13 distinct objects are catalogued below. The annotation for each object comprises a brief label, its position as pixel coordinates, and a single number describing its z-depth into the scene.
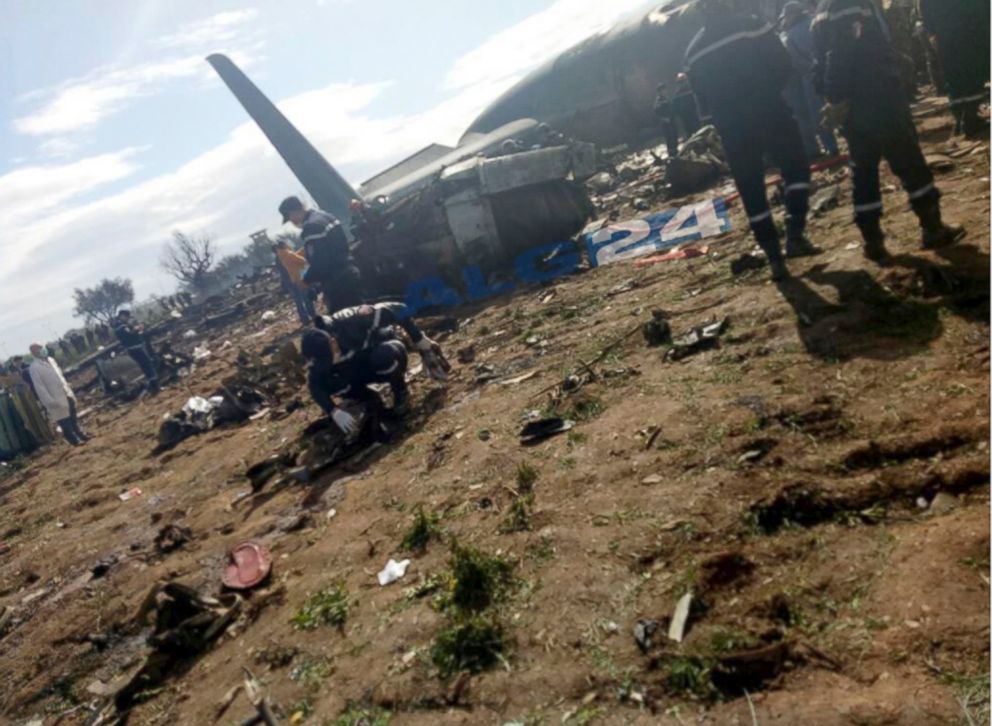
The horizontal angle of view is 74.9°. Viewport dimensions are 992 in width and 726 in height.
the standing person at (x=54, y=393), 11.23
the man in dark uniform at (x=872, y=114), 4.17
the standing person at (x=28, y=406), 13.15
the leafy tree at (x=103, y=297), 63.31
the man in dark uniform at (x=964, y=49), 5.95
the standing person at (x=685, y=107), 12.34
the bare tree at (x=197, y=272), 52.69
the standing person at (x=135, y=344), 13.05
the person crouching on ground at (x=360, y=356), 5.66
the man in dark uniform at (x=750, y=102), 4.74
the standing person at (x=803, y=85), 7.54
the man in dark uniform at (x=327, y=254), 7.53
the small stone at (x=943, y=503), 2.25
